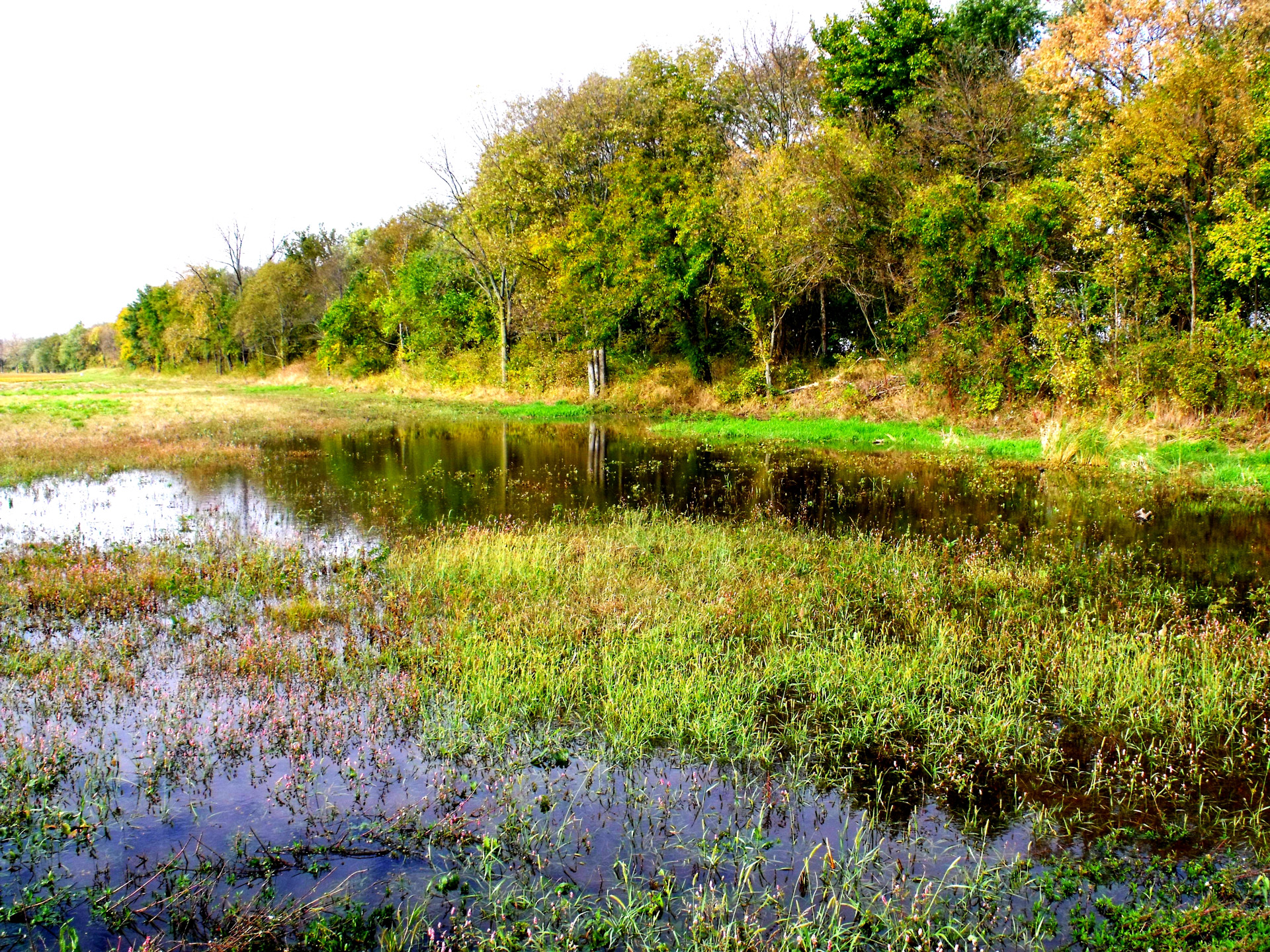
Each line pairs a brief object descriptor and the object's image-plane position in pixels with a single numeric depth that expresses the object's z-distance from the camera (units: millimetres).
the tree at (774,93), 34781
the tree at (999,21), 31859
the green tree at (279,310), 70500
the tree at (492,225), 40844
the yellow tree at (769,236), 29828
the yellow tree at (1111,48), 22891
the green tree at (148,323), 87688
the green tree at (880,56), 30812
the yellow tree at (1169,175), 19547
